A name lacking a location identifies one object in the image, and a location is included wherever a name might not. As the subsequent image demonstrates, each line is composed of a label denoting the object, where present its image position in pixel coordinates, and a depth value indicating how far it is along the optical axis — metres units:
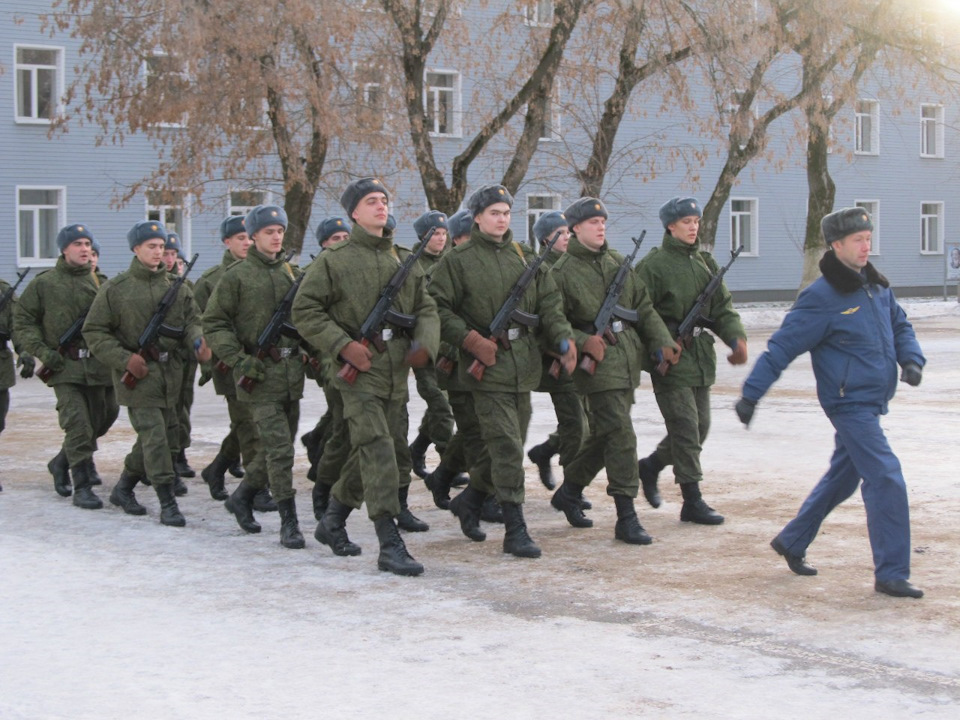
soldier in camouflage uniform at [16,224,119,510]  9.57
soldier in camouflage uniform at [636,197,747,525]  8.49
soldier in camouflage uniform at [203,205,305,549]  8.05
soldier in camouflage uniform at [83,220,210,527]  8.78
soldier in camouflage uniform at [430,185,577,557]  7.66
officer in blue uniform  6.46
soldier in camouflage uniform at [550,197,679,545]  8.00
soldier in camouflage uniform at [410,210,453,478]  10.05
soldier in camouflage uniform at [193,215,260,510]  8.84
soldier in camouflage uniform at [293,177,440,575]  7.29
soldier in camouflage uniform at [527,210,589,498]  8.85
